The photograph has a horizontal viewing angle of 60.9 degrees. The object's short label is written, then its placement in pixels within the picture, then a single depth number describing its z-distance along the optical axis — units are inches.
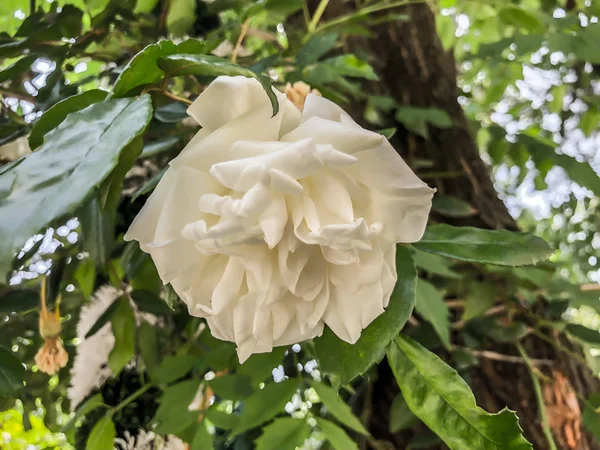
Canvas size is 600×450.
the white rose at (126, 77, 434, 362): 8.7
